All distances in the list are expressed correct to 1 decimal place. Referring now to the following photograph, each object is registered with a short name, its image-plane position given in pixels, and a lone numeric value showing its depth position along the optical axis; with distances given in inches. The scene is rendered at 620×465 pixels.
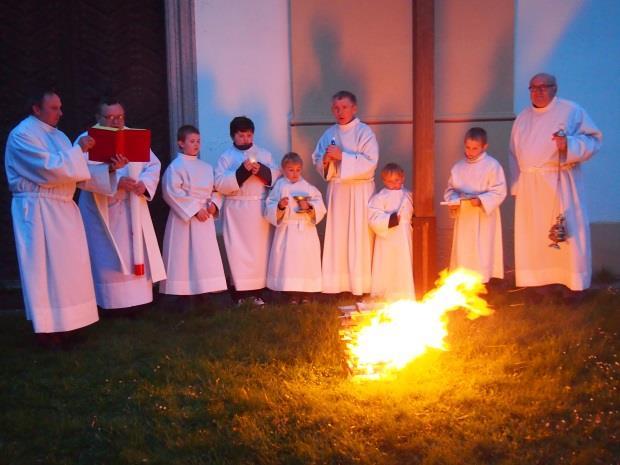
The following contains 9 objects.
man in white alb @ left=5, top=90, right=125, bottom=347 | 208.7
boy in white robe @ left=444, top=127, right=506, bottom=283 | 260.2
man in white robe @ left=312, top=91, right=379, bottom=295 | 263.7
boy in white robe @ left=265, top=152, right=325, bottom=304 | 264.2
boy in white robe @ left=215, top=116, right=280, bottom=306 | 269.3
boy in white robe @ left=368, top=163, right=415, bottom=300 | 259.8
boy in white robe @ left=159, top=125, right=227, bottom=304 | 261.4
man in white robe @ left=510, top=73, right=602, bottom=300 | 252.4
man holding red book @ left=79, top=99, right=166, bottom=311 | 244.4
